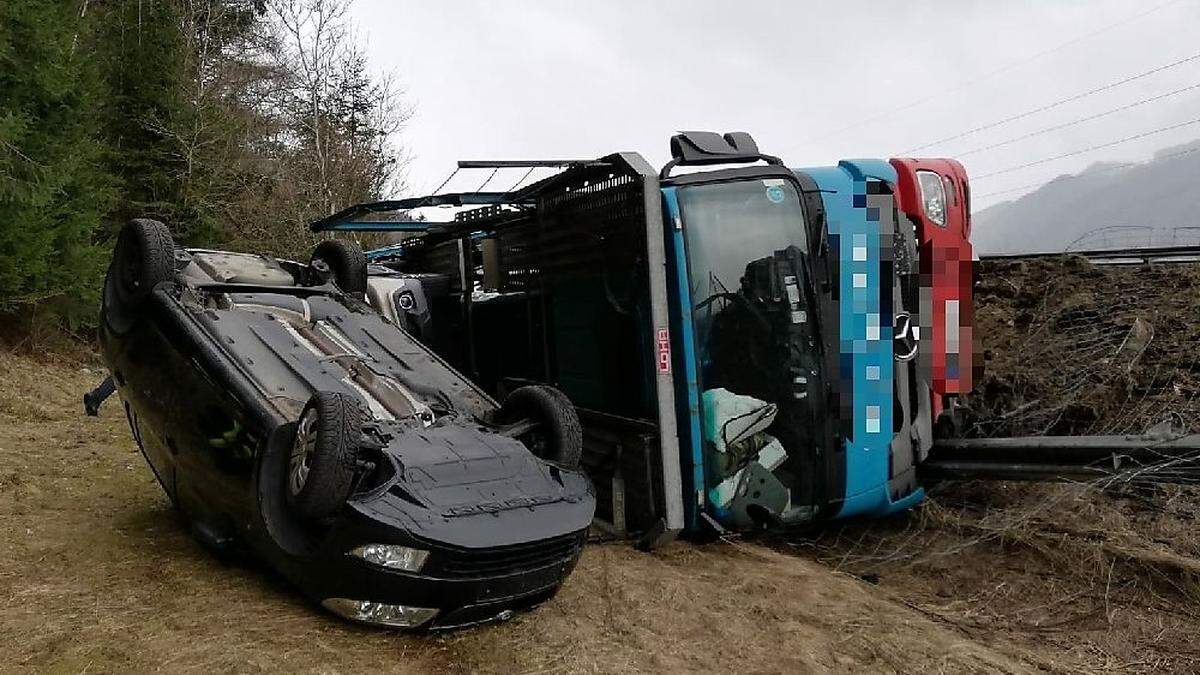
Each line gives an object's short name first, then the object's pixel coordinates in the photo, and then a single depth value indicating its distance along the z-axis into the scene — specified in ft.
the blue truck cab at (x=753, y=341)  15.52
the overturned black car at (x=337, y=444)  10.05
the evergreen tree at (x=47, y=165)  36.70
